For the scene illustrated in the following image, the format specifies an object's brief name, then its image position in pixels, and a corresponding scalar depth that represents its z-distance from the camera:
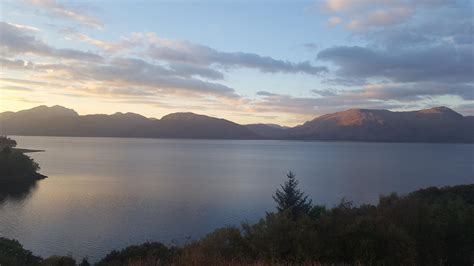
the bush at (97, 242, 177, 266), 22.16
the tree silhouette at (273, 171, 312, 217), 42.97
